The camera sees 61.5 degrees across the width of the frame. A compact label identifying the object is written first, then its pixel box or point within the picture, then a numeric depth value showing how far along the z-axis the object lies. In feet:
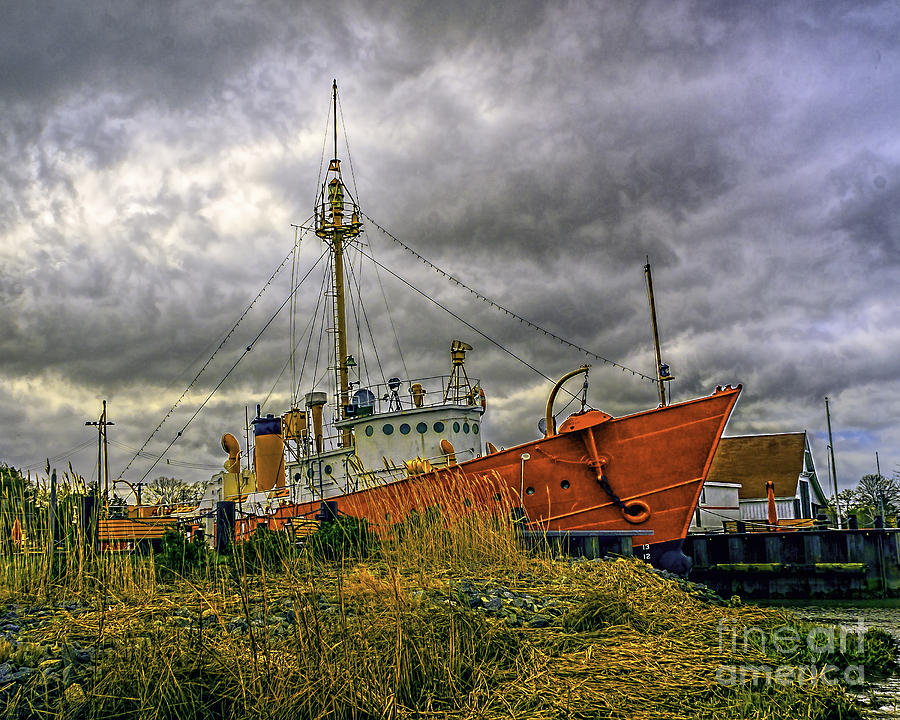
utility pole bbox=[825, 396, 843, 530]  114.57
